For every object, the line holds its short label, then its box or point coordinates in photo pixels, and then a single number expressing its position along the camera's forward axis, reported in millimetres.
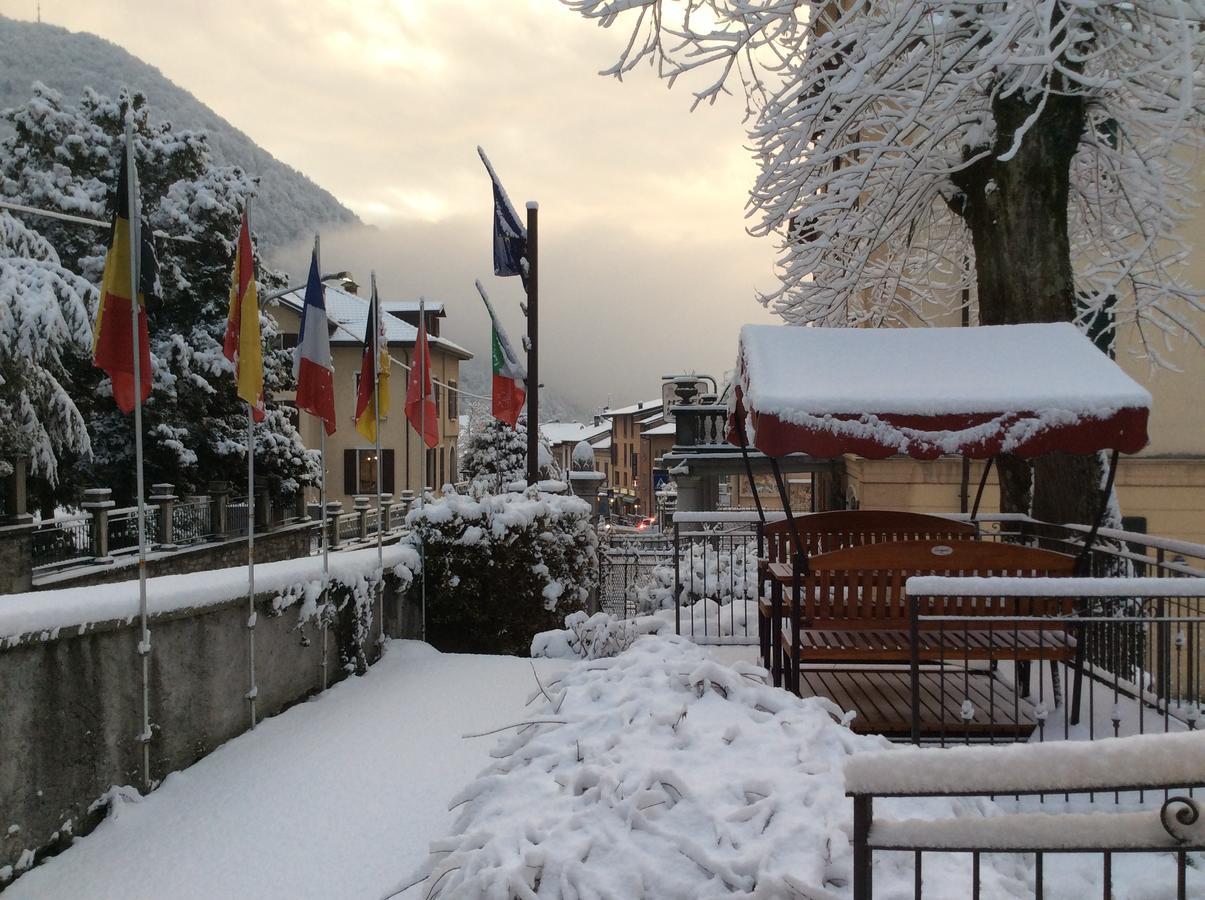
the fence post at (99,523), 17875
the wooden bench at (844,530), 7809
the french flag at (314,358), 9492
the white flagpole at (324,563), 8781
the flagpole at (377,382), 10469
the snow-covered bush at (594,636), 7852
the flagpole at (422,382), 13466
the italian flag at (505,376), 16219
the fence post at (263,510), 25625
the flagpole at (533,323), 15250
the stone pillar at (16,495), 15297
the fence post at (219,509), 22922
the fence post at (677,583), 8680
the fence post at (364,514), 22766
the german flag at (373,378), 11273
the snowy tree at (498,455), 38281
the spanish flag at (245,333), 8320
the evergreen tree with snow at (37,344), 17672
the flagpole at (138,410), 5961
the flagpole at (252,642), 7316
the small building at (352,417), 46938
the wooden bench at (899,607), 6043
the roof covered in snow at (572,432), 115500
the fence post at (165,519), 20797
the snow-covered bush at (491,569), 11641
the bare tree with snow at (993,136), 8469
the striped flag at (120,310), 6828
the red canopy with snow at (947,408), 5906
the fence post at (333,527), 21562
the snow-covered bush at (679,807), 3152
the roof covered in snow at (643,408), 99788
